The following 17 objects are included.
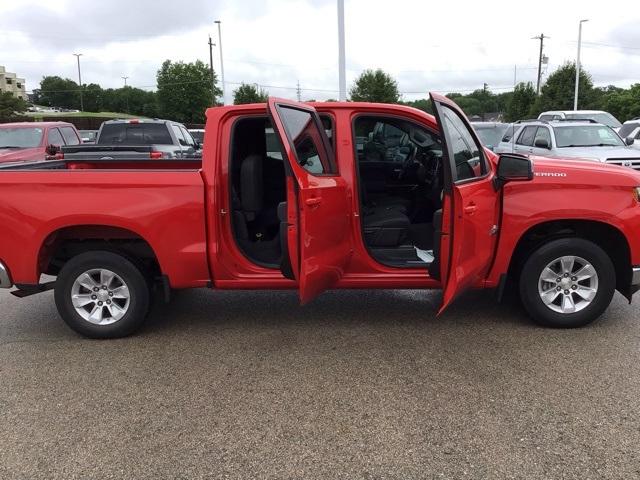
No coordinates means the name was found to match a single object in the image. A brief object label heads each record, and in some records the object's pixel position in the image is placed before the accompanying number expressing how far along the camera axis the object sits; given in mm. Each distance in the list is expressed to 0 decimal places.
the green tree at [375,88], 50188
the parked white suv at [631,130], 16422
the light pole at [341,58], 15586
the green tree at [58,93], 129625
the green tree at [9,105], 50584
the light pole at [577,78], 38562
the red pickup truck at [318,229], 4441
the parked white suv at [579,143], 11289
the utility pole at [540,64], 55106
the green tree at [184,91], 77188
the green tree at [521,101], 50688
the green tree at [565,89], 42656
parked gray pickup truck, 13484
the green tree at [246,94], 55162
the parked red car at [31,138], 12203
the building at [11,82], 112250
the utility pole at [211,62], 63175
